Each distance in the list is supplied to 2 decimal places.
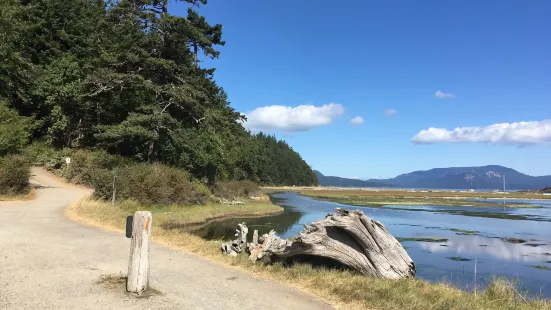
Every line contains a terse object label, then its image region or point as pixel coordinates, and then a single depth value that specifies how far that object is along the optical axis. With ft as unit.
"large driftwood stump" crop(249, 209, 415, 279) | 31.17
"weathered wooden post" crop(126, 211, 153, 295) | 20.80
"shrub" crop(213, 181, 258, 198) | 145.07
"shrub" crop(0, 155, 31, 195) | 70.54
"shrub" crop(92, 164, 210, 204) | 71.50
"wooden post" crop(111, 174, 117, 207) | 65.83
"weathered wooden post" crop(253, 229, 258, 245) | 40.53
